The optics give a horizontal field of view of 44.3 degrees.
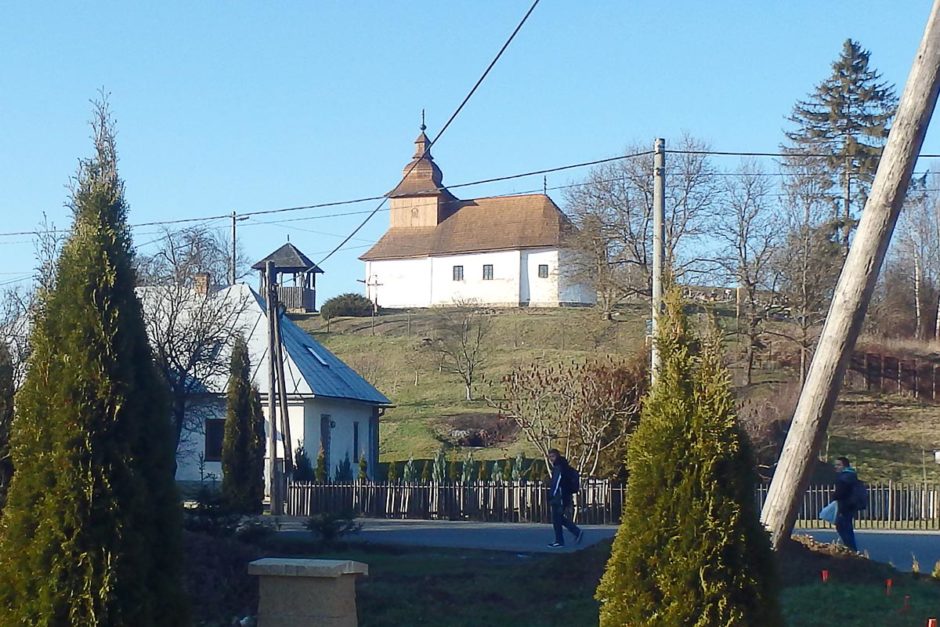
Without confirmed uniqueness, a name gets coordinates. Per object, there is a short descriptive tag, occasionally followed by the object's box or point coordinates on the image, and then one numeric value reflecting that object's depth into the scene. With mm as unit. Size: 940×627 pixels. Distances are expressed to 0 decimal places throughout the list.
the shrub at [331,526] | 16844
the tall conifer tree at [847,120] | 49906
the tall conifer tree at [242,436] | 27766
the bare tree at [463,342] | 55781
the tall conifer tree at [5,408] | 13430
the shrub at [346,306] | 75594
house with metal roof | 35219
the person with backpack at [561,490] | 18578
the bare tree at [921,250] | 59094
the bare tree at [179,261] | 30952
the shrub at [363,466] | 33688
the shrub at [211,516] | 13781
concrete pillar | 7594
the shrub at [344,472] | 34625
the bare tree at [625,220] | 47469
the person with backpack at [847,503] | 17016
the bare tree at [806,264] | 47500
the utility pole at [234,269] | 51212
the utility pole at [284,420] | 28139
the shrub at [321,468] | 32438
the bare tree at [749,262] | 46938
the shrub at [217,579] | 11266
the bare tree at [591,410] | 26641
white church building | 76812
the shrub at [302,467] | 32375
